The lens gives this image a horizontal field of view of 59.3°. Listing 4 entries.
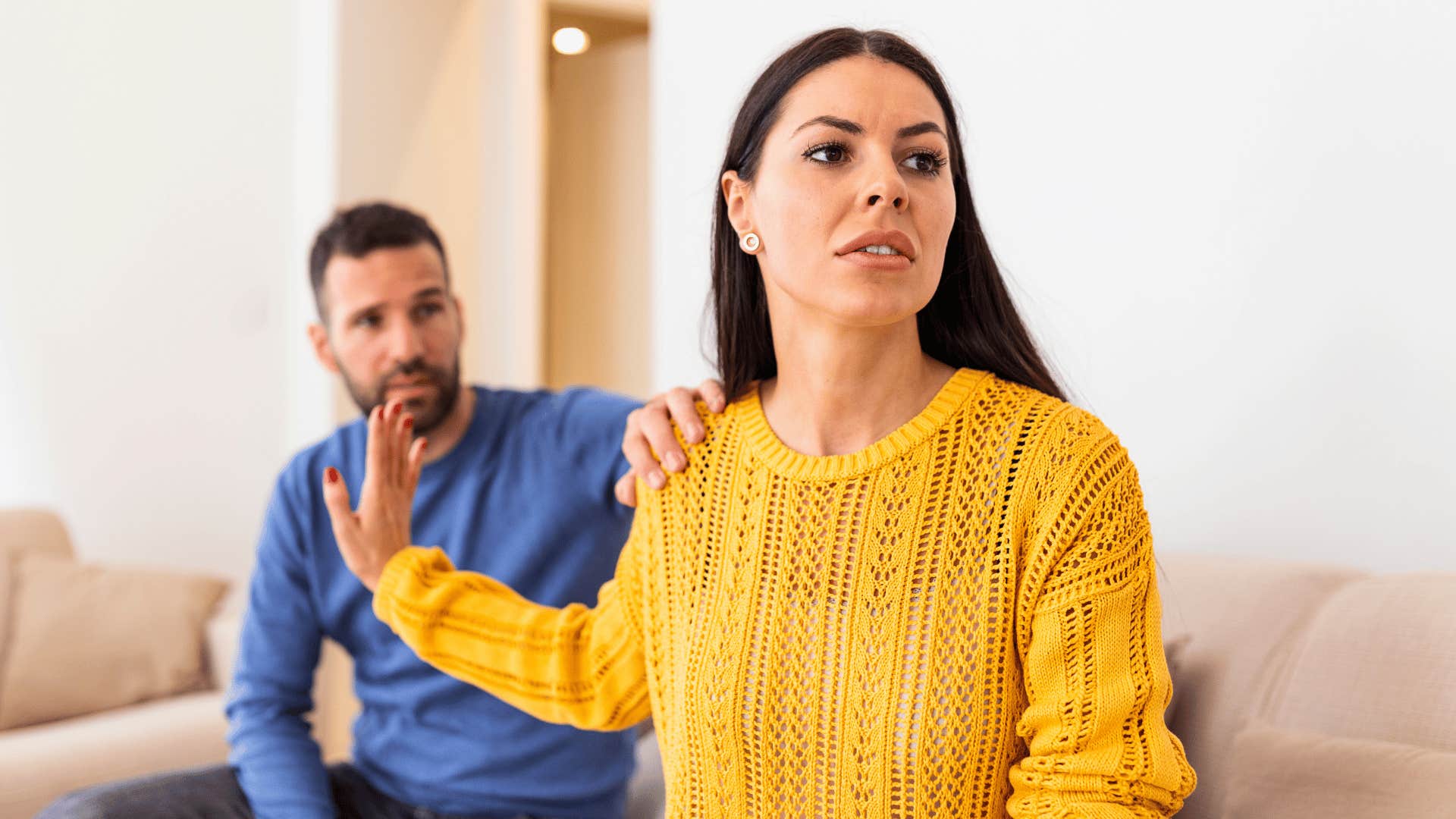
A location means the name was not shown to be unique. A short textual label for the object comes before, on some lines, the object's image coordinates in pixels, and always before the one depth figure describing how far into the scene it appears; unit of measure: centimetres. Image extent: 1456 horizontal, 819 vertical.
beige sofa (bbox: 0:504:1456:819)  132
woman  112
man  182
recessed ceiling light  428
